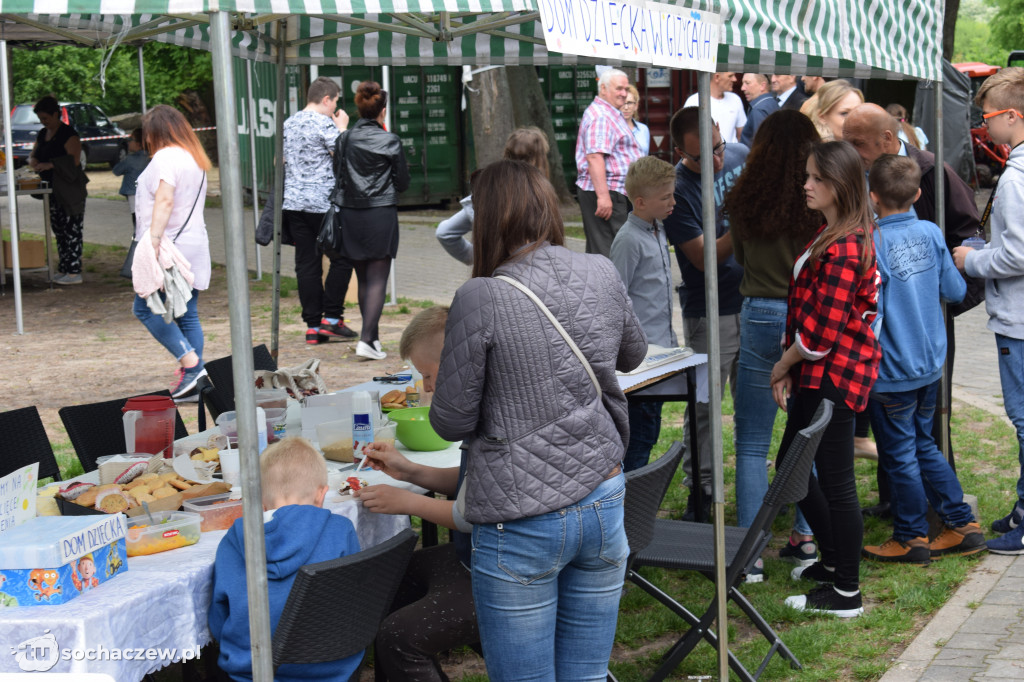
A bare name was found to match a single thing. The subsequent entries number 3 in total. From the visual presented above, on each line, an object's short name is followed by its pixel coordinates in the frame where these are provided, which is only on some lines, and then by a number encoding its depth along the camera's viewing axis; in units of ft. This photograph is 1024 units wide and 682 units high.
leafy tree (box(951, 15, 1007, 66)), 184.77
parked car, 91.97
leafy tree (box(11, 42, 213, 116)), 138.82
